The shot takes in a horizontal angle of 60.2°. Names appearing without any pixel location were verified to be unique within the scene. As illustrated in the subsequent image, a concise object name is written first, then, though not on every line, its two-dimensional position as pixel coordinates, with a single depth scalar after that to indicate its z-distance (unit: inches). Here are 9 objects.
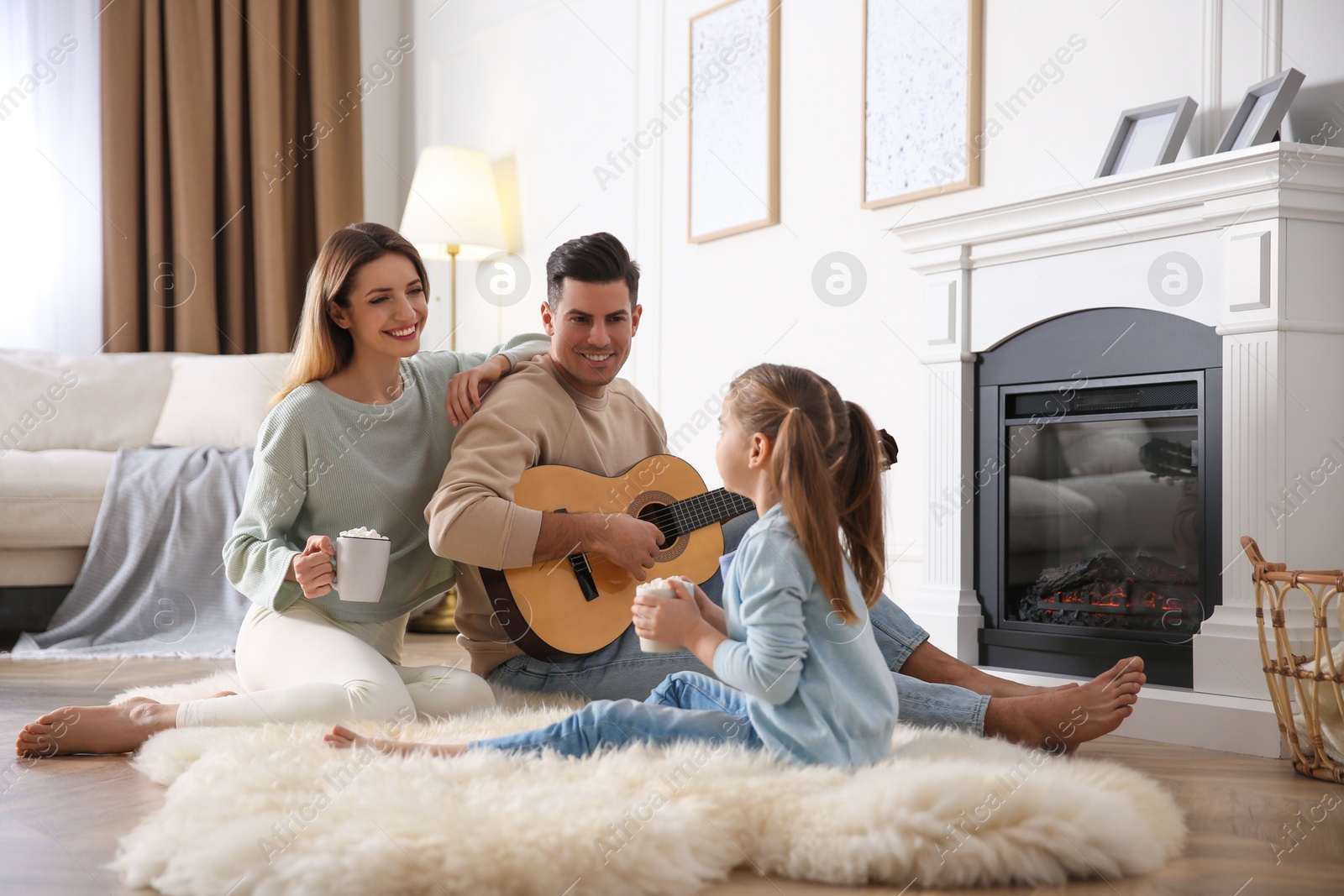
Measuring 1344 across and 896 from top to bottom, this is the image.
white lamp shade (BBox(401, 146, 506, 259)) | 155.9
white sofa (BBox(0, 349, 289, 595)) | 136.9
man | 65.0
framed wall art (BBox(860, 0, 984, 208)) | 103.5
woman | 67.0
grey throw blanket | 116.6
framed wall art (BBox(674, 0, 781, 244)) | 125.4
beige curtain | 161.2
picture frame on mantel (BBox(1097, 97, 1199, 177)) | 83.4
